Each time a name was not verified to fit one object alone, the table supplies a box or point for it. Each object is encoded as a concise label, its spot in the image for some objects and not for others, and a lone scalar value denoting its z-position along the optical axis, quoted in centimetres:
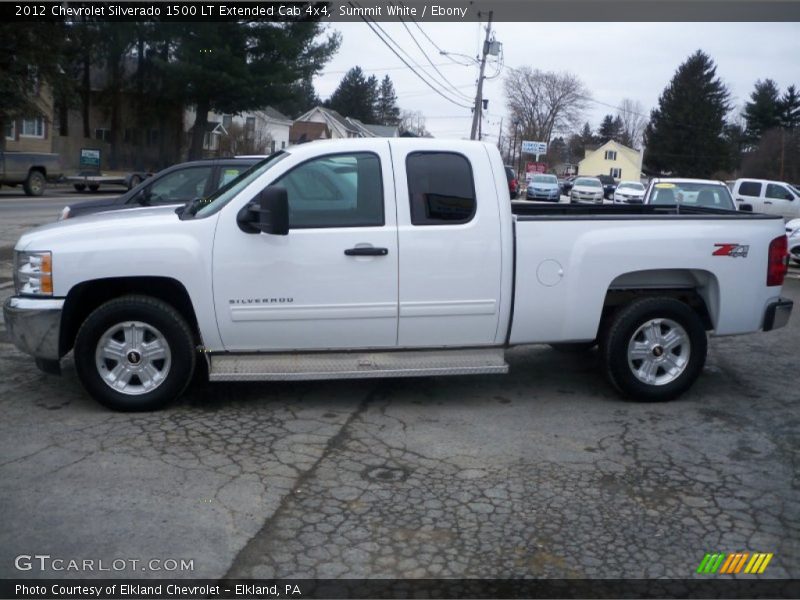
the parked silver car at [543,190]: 4028
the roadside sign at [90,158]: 3753
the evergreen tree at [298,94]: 4066
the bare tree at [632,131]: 10988
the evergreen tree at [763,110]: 7694
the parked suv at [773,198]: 2556
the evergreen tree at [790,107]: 7619
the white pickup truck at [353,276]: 584
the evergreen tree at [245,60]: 3703
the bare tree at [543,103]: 8444
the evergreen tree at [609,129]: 11632
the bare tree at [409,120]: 9675
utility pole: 3962
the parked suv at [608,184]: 4903
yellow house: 9656
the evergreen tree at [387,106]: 10144
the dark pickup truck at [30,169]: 2880
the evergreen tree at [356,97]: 9600
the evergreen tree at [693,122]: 7331
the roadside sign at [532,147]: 6856
